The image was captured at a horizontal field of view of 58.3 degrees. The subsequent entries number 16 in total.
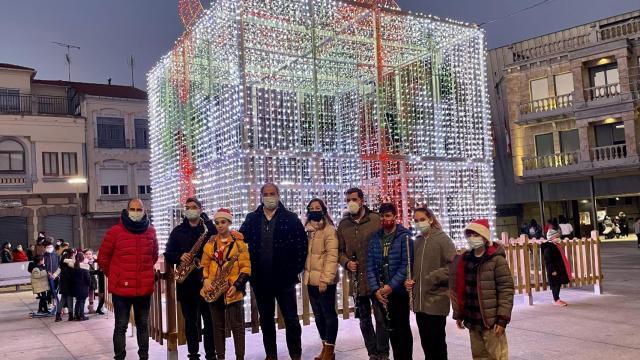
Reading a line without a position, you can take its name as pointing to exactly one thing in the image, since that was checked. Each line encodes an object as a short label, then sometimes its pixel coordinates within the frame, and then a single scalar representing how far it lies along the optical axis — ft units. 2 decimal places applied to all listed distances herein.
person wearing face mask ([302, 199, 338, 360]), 19.25
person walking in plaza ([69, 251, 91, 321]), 34.91
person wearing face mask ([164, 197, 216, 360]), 19.67
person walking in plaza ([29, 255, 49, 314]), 37.91
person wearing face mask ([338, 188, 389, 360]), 18.72
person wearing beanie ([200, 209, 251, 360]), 18.60
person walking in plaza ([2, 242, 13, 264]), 66.28
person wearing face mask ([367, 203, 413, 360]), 17.81
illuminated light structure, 32.04
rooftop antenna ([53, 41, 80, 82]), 113.09
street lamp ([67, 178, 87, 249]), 96.27
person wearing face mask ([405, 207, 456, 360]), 16.84
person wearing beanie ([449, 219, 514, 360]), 15.25
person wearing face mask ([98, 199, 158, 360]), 19.81
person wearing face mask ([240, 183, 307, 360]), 19.30
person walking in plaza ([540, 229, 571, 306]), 30.66
